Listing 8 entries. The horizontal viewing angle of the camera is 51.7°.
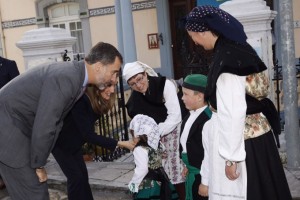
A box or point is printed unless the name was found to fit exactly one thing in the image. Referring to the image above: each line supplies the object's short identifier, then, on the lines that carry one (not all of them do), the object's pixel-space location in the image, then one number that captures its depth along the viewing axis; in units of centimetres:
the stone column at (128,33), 716
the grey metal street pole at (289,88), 333
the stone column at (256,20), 355
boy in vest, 245
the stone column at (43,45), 480
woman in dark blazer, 267
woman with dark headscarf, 191
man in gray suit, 208
